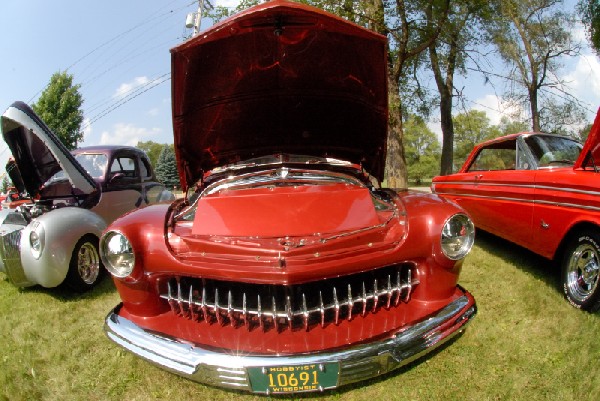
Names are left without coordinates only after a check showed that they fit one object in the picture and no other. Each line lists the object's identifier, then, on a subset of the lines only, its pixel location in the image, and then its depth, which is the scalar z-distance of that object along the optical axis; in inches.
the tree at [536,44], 611.8
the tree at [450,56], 362.0
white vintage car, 136.3
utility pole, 471.2
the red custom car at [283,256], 70.1
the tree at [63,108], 833.5
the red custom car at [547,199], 114.9
